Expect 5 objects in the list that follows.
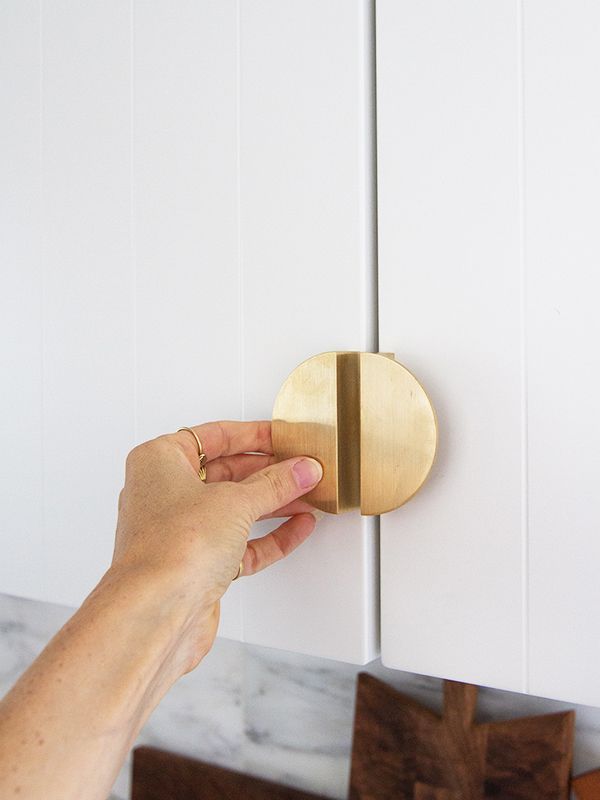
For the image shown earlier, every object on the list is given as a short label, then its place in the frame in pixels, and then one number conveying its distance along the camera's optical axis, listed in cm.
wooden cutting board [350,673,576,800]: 74
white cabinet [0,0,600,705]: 48
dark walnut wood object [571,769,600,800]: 71
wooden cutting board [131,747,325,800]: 94
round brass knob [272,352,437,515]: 50
